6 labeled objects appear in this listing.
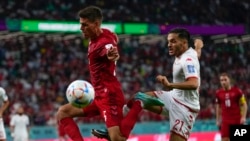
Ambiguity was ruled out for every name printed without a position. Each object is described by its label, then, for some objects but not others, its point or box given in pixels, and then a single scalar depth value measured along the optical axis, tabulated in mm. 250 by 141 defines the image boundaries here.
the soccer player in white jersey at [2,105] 24844
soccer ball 17002
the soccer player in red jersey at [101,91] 17484
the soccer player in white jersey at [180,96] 17778
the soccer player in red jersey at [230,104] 29750
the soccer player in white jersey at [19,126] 40094
